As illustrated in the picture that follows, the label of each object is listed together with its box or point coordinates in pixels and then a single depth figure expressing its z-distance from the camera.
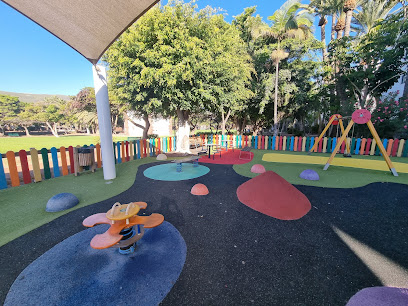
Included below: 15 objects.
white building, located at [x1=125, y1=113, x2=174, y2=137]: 37.91
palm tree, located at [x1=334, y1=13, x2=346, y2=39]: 16.97
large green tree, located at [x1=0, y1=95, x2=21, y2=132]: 45.59
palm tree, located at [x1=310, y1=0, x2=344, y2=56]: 16.99
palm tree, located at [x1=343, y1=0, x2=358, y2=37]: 15.70
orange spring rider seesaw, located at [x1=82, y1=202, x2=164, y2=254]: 2.50
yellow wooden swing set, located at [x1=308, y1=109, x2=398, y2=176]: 7.04
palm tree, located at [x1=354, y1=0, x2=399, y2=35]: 18.48
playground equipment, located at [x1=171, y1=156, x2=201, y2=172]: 7.74
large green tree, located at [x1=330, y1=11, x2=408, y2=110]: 12.52
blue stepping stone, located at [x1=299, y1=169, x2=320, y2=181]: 6.55
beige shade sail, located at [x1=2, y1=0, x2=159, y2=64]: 3.58
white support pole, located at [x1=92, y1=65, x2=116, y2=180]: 6.33
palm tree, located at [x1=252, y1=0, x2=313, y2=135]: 15.57
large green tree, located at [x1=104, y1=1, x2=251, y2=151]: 9.17
